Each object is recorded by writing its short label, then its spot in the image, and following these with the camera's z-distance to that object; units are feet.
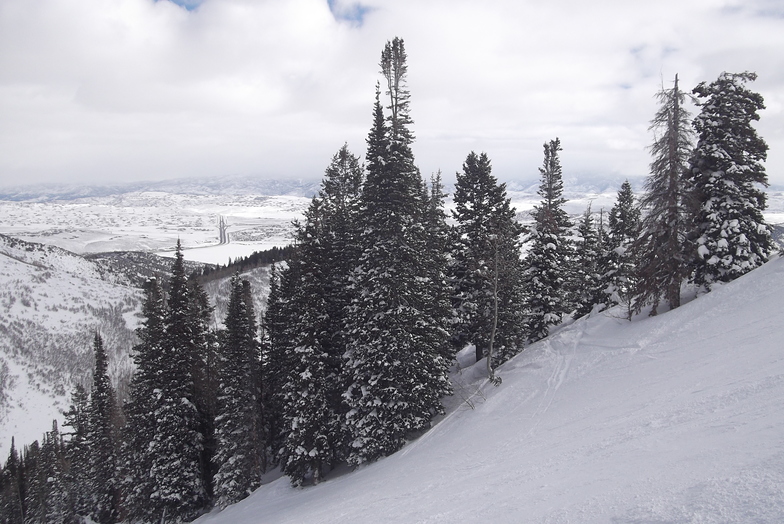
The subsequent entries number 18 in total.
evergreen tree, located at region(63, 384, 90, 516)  147.43
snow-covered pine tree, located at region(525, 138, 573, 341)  100.99
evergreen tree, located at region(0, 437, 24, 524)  204.13
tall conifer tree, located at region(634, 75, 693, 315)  77.82
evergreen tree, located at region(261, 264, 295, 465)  98.73
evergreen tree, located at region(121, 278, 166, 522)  96.02
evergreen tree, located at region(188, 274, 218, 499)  101.71
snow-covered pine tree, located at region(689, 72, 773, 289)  78.43
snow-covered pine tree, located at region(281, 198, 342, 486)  81.41
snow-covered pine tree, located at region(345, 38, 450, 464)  76.64
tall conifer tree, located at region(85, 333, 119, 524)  133.28
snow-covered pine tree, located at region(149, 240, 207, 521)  92.58
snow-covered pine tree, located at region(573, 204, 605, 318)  132.05
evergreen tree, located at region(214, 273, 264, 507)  94.02
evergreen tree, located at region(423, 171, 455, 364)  85.35
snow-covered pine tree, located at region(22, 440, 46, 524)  183.42
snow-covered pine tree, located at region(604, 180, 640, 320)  95.49
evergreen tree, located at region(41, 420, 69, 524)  156.35
